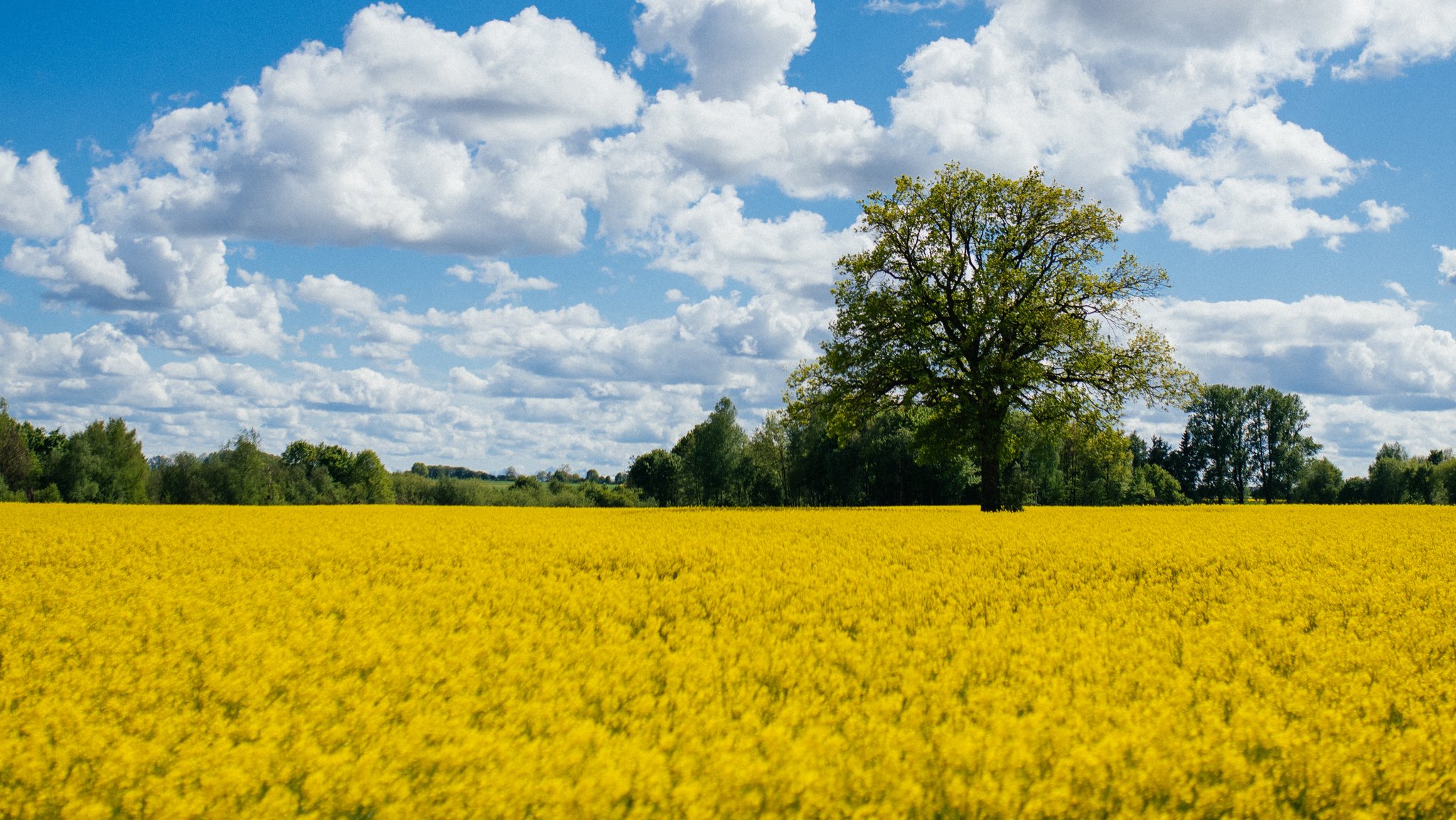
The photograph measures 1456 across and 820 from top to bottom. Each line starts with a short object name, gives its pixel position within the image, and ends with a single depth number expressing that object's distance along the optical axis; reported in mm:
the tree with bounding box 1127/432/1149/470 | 104981
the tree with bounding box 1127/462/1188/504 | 88562
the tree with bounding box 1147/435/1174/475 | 102250
